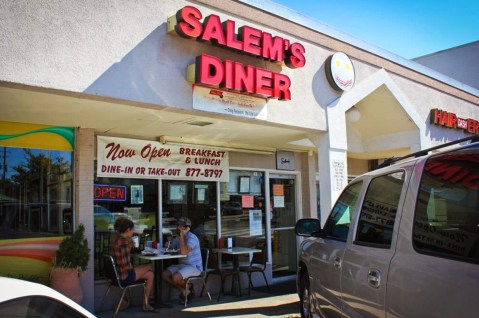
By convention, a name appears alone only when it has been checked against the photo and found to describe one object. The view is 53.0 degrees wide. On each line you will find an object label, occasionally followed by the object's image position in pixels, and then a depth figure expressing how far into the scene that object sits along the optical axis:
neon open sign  7.93
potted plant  6.80
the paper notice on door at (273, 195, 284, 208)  11.03
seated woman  7.47
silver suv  2.44
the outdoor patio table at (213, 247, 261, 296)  8.95
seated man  8.16
